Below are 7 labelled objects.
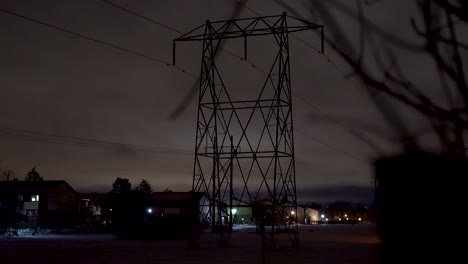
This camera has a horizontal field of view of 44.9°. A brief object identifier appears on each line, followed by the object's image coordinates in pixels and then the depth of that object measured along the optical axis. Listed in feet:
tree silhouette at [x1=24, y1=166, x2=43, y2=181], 524.11
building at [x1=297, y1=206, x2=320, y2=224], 481.67
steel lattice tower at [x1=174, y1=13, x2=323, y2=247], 109.19
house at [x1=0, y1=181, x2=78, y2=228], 227.92
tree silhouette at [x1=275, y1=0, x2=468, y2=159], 8.67
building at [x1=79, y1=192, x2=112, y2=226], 235.67
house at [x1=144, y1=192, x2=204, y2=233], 164.96
